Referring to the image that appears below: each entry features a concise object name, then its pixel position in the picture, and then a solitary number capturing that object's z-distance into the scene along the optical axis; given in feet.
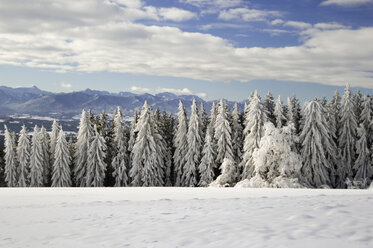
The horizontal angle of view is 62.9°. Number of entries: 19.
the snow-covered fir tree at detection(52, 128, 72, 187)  152.66
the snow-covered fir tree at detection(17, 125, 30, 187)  165.27
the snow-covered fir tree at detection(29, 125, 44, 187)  159.33
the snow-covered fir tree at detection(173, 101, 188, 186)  156.97
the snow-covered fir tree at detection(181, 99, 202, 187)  150.71
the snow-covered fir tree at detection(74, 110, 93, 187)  154.51
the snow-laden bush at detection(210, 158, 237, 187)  123.65
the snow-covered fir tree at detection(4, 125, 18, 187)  166.40
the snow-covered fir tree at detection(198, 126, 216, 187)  144.25
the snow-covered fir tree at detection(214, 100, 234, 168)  144.56
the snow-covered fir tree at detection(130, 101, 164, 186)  145.07
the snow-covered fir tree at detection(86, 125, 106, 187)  148.25
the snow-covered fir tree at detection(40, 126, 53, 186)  170.19
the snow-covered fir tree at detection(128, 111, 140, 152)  157.30
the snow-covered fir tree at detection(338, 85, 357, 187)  140.15
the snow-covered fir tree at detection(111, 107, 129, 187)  154.40
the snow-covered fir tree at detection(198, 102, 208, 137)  169.11
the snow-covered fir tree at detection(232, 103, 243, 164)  154.89
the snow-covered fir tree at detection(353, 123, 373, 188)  134.41
